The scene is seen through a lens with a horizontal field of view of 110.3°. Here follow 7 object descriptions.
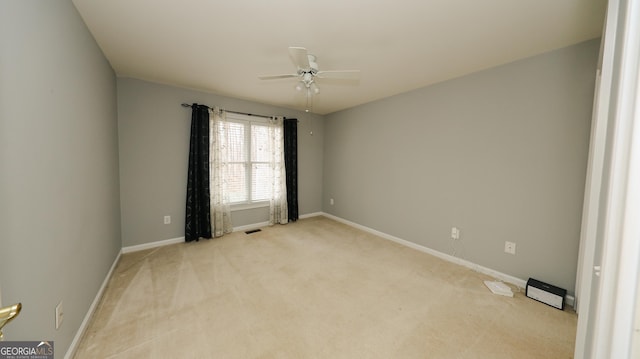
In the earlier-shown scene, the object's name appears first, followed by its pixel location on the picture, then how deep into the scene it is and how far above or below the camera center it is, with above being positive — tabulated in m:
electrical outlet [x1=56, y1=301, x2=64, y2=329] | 1.31 -0.92
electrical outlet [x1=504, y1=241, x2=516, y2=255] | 2.39 -0.86
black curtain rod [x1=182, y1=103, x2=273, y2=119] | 3.35 +0.87
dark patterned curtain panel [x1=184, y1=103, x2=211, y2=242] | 3.40 -0.25
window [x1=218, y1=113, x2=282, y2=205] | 3.79 +0.11
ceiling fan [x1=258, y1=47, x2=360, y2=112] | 1.79 +0.89
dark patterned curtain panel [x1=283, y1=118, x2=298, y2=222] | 4.41 +0.04
